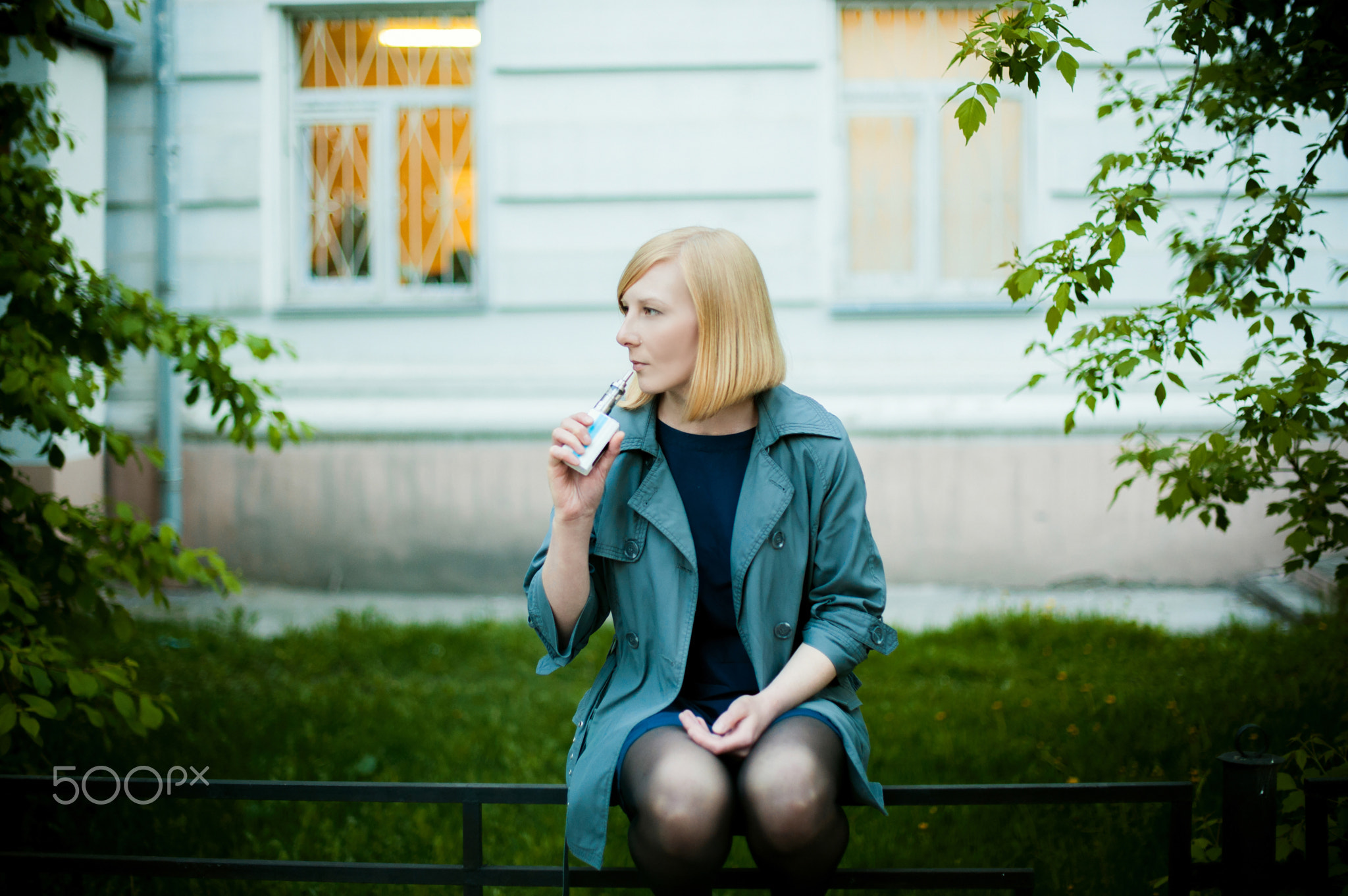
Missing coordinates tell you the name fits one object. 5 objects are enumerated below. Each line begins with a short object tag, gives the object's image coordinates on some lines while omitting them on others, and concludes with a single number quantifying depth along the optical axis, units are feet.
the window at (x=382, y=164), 22.45
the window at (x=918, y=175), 21.95
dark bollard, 7.22
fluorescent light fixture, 22.06
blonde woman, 6.88
